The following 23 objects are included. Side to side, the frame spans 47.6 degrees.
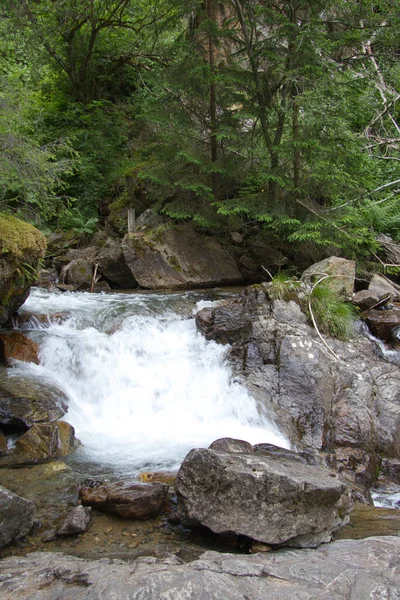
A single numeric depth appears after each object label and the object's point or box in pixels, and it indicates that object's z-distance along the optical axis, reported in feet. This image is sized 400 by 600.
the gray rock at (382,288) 32.96
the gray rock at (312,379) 22.54
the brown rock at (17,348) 24.56
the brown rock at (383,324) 29.40
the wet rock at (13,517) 12.06
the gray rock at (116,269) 41.14
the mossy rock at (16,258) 22.21
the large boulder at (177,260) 40.16
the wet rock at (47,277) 39.74
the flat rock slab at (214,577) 9.25
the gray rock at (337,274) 30.96
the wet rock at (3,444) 18.36
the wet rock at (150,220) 43.32
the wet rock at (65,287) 38.65
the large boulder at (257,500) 12.83
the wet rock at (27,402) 20.10
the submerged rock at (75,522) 13.04
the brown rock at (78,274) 39.70
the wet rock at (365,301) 31.48
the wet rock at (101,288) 39.41
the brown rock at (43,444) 17.99
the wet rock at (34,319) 27.61
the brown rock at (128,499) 14.08
